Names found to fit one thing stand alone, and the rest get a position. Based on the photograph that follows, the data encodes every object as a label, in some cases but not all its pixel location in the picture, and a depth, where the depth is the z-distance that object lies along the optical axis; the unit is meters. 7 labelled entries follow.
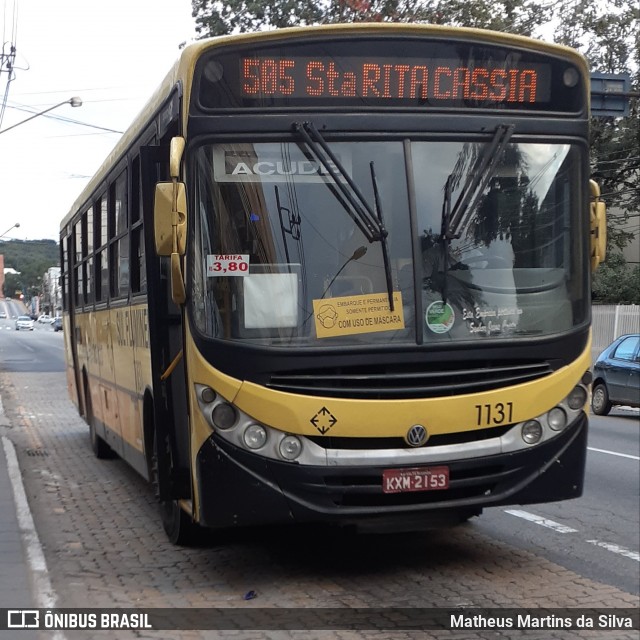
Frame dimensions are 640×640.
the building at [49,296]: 143.96
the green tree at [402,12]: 28.27
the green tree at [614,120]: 30.56
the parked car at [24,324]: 102.30
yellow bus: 6.16
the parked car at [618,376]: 19.66
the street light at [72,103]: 27.75
